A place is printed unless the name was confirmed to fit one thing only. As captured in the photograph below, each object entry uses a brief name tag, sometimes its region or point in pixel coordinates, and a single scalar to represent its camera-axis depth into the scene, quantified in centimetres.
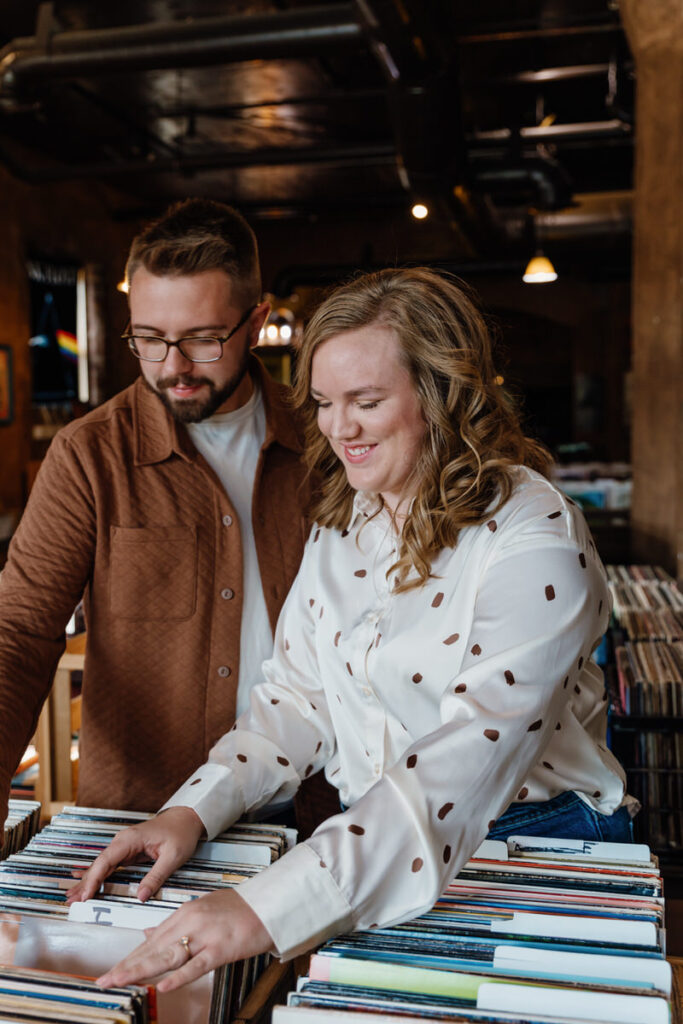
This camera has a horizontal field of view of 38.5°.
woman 106
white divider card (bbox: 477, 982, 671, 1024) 90
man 180
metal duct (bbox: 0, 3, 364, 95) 545
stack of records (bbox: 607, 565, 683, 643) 278
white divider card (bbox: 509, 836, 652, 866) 122
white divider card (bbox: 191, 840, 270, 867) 128
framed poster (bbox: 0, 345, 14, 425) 1029
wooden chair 326
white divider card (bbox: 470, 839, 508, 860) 124
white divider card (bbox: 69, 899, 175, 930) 109
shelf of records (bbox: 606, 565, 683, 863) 219
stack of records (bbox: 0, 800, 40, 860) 137
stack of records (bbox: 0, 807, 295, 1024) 102
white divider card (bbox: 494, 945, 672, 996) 95
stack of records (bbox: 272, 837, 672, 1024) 91
